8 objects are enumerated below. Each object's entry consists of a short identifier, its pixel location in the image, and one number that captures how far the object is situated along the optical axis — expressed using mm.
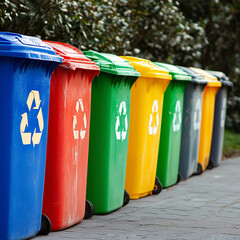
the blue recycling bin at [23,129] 6881
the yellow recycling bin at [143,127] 10599
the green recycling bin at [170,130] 12028
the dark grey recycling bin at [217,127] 16116
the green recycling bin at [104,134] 9194
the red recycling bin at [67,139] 7900
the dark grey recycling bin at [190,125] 13352
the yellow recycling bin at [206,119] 14804
